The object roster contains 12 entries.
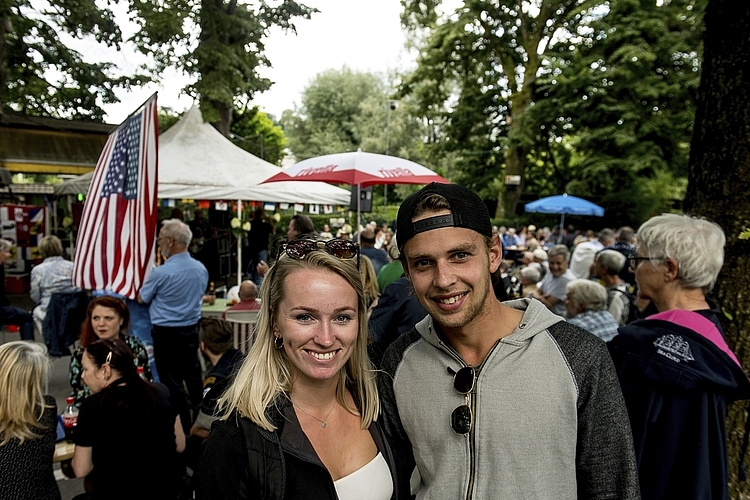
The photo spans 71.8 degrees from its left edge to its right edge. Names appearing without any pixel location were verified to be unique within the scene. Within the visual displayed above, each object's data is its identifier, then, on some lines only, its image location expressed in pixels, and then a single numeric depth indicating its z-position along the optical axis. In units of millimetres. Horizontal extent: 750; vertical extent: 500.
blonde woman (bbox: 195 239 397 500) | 1503
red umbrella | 6223
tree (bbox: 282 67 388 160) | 42406
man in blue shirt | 5367
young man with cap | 1492
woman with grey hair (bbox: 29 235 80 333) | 6367
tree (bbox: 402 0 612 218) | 22641
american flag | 4754
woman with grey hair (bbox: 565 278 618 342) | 4078
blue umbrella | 16641
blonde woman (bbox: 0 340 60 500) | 2531
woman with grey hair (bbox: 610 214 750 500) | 1896
